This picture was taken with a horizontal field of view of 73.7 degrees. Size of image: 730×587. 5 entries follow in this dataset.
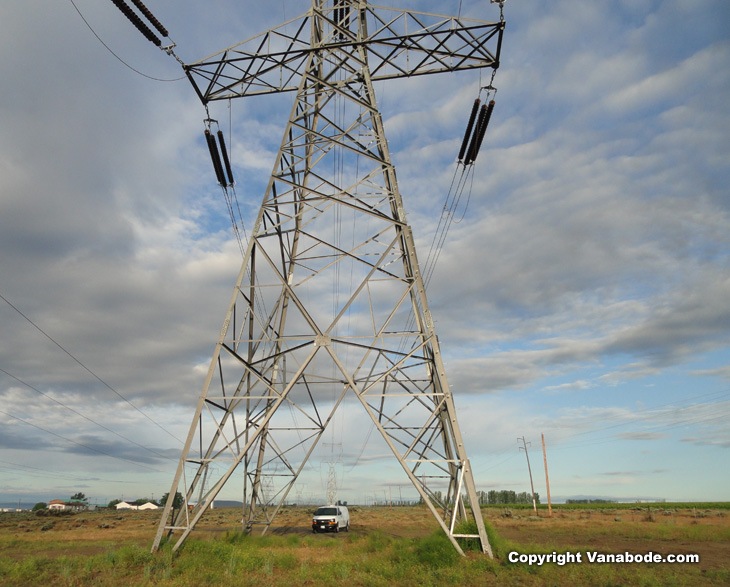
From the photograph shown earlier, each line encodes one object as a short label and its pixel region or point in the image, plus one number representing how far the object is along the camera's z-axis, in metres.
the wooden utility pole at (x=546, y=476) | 55.09
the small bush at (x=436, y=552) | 14.09
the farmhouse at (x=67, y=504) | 102.88
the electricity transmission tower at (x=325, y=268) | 15.23
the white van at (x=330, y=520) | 29.22
